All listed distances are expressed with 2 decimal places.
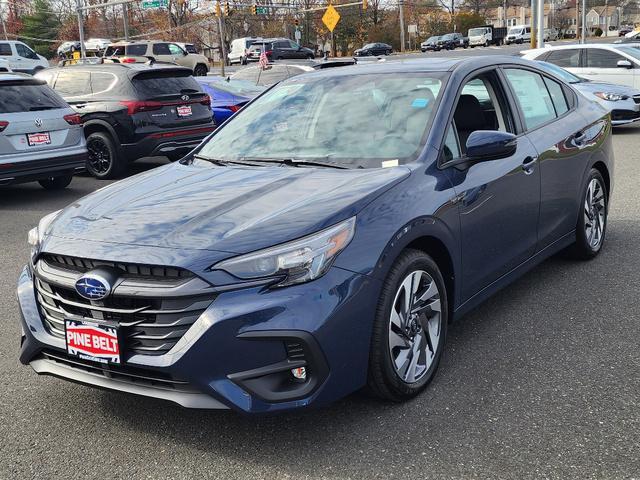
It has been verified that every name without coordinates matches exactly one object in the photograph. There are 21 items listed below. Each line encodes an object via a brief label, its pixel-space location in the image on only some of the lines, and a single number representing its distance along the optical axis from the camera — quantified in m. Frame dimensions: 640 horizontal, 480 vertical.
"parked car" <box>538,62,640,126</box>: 14.09
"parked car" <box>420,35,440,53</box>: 67.44
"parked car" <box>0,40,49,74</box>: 35.16
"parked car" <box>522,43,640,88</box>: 15.27
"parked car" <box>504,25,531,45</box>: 69.25
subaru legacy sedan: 2.95
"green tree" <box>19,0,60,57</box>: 79.00
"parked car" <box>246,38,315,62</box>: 46.85
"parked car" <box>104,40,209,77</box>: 37.44
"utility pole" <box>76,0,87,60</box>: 39.09
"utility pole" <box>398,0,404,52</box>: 73.12
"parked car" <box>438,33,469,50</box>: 68.44
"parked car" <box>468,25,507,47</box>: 68.44
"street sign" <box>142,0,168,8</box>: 45.22
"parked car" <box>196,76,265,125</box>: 14.23
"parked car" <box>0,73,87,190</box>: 9.18
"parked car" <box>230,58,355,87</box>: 16.67
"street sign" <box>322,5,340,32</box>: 39.62
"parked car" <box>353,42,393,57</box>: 63.81
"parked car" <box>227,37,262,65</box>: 55.75
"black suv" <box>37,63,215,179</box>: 11.23
